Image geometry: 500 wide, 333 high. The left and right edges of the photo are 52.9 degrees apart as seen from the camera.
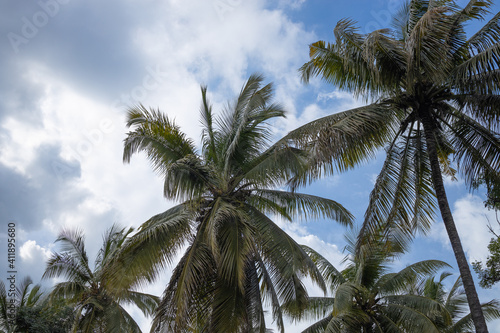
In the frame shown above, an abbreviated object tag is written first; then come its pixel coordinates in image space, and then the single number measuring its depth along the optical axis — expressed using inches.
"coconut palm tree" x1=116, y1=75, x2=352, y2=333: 477.4
